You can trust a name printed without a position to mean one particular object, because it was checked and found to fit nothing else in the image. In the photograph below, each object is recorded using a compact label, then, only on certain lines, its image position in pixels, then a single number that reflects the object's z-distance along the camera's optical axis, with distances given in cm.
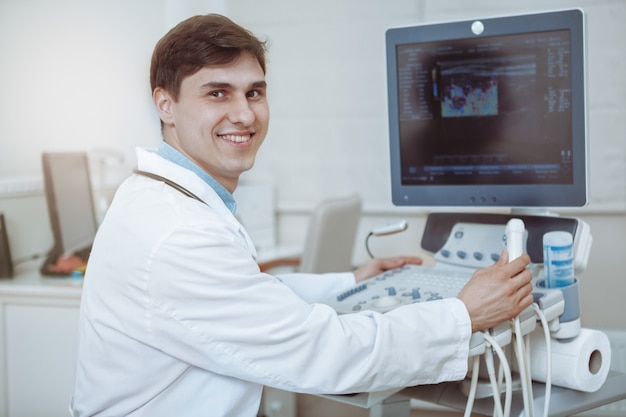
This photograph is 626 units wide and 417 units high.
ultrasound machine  141
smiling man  115
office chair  253
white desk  239
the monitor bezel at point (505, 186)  149
